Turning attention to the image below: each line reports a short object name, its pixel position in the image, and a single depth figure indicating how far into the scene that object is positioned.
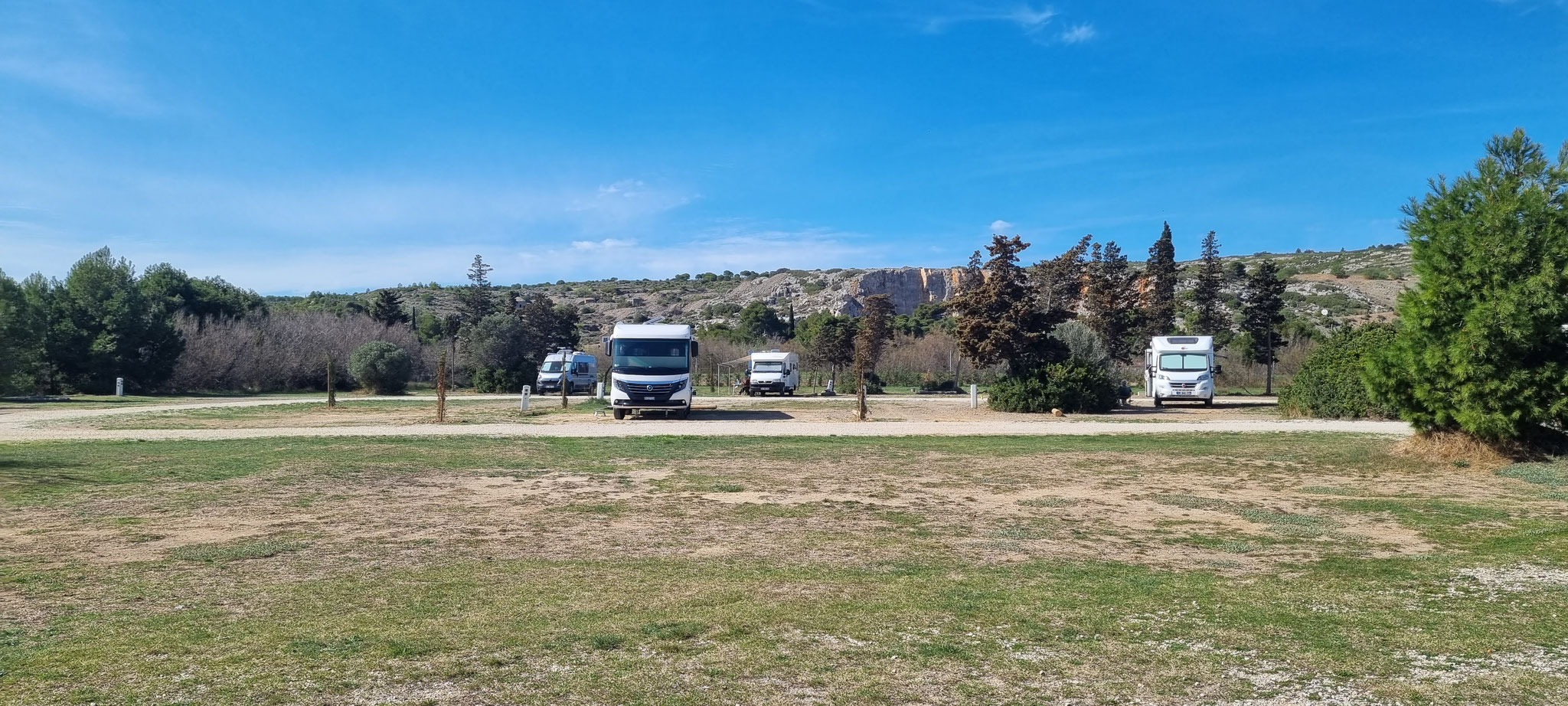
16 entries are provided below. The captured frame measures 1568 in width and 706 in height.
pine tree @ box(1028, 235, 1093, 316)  44.88
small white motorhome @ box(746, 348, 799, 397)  42.25
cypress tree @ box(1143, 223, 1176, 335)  50.53
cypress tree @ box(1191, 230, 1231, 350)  51.94
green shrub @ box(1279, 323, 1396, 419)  24.62
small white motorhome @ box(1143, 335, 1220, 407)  32.31
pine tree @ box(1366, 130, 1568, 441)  13.84
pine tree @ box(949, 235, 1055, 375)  32.03
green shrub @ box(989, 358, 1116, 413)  30.28
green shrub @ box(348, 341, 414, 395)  46.88
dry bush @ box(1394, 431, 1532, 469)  14.35
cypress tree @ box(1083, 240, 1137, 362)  45.88
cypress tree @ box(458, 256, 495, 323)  73.49
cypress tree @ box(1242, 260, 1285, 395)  45.72
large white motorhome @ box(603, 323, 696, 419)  26.19
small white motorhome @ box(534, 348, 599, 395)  46.47
